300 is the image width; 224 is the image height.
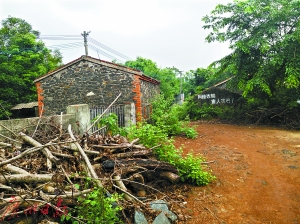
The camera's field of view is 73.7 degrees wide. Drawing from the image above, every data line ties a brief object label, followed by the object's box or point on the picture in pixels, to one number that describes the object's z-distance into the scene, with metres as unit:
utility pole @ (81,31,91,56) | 18.29
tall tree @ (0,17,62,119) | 14.23
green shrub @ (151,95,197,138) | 9.11
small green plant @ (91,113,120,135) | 4.99
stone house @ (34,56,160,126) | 10.07
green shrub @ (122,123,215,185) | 4.38
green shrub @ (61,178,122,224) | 2.42
